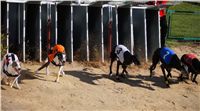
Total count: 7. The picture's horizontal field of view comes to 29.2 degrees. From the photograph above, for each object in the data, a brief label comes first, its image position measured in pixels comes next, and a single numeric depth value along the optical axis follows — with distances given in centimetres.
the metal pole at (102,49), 1313
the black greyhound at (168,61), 1187
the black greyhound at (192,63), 1214
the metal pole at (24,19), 1244
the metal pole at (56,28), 1277
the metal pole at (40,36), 1258
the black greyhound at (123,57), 1173
